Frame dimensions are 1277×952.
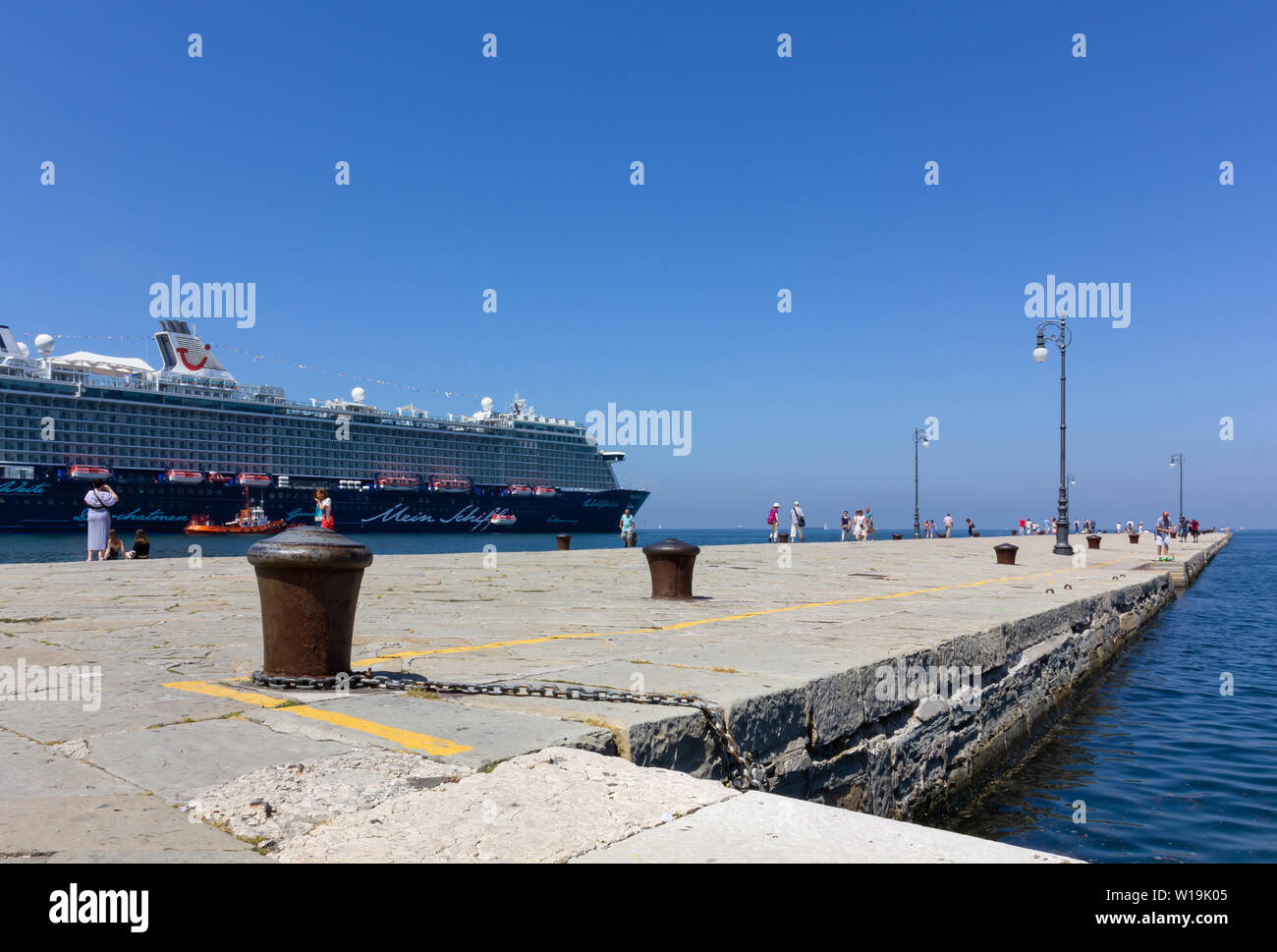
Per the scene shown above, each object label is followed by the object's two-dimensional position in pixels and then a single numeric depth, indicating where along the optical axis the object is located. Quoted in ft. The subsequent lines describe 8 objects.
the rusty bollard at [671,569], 26.61
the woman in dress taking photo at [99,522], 44.42
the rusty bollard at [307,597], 11.43
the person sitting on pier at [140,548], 50.83
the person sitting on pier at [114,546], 50.01
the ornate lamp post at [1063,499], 68.23
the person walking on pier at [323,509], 44.04
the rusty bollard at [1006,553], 50.57
